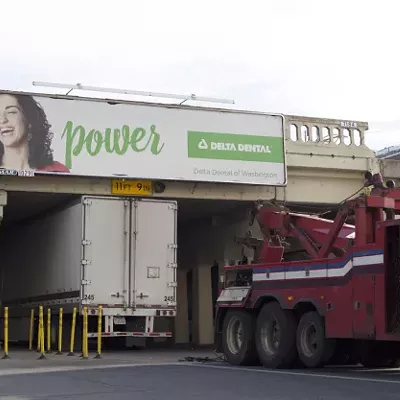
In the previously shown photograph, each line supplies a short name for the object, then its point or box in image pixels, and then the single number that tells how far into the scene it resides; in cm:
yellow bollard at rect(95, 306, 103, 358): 1928
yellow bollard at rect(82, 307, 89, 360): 1911
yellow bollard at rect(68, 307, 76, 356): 1953
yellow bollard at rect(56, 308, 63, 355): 2006
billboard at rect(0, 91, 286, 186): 2081
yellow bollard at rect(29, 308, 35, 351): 2235
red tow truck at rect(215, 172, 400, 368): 1309
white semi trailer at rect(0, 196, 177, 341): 2036
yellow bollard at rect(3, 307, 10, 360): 1859
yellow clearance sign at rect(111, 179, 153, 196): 2220
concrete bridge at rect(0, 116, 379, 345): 2209
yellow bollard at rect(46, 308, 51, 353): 2001
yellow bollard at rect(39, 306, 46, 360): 1902
